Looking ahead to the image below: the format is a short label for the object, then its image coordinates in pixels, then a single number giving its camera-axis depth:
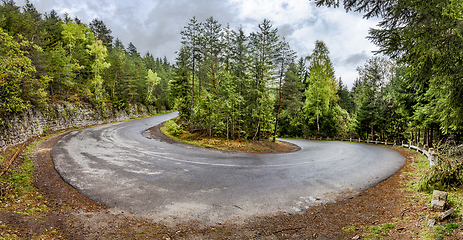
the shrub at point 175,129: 19.41
